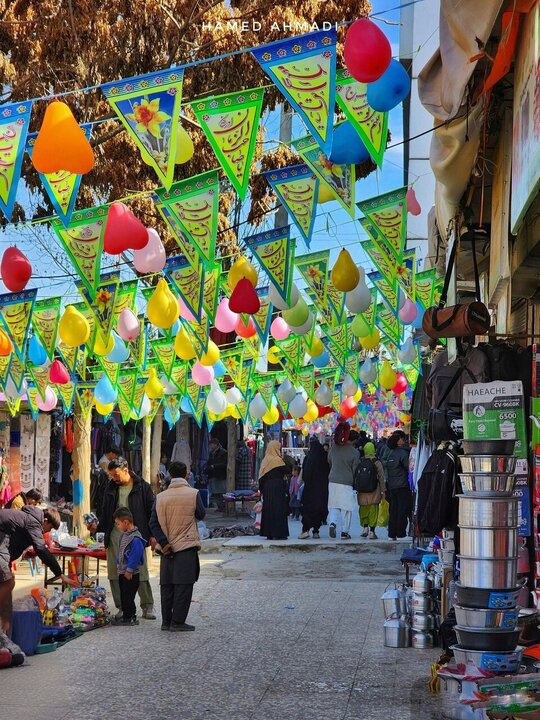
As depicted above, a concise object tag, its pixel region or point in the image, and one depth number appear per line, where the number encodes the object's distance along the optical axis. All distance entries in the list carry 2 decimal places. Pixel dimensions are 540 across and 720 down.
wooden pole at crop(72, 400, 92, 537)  16.45
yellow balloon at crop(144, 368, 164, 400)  20.33
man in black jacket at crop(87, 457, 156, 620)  11.20
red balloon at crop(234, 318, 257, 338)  16.81
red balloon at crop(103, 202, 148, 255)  10.02
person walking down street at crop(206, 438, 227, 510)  31.09
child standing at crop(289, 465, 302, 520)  26.93
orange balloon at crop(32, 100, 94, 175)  7.67
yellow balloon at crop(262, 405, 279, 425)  24.59
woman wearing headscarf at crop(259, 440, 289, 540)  19.02
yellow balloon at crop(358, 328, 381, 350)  18.00
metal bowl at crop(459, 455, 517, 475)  6.22
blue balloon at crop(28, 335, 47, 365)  15.96
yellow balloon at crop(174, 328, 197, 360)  16.61
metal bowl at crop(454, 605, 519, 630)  6.16
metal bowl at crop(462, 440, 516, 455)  6.32
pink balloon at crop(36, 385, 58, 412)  19.28
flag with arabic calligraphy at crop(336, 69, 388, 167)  8.51
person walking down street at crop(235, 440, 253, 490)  31.27
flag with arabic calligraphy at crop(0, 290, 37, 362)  14.49
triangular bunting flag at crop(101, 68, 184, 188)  8.12
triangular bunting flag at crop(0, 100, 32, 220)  8.47
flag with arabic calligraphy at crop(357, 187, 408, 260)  12.08
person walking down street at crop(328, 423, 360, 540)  19.08
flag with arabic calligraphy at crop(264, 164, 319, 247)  10.83
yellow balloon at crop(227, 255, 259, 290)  13.16
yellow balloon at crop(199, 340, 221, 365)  17.56
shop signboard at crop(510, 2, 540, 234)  4.86
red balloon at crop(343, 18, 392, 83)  7.18
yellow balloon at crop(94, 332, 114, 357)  14.84
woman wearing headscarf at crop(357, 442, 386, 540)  18.70
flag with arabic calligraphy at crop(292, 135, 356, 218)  9.99
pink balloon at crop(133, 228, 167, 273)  11.91
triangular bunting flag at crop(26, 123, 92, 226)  9.73
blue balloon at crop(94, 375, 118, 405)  18.44
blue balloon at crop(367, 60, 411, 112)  7.87
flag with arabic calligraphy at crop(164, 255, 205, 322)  12.96
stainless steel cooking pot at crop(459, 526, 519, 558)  6.16
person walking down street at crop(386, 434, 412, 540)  18.39
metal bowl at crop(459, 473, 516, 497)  6.21
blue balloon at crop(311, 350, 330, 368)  19.78
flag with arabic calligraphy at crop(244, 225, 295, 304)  12.67
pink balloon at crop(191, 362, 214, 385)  18.55
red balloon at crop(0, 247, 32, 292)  11.13
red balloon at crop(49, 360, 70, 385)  17.75
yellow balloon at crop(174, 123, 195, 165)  9.96
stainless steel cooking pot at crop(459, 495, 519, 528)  6.17
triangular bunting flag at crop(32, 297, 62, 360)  15.02
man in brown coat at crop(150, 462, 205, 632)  10.31
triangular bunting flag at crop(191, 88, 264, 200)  8.66
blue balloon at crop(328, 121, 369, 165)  9.48
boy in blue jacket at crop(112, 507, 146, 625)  10.56
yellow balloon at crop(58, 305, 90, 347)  13.94
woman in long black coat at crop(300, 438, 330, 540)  19.39
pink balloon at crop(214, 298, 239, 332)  15.77
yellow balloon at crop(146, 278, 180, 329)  13.11
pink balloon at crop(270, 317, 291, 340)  18.22
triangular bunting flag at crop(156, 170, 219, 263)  10.69
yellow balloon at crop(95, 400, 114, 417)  19.42
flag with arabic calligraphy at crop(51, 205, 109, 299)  11.38
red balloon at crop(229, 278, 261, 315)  12.48
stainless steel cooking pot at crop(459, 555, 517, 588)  6.20
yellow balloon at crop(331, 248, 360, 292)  12.28
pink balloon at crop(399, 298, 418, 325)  15.67
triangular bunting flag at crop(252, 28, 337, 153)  7.67
